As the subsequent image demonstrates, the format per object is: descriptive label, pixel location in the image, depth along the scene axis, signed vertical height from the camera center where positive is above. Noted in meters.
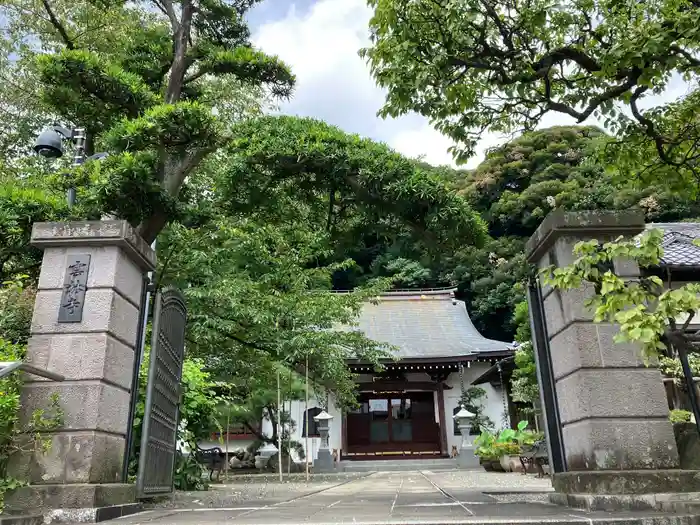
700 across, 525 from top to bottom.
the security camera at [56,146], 5.64 +3.21
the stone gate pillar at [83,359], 3.52 +0.60
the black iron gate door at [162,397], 4.11 +0.38
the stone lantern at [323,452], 14.55 -0.40
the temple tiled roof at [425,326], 17.33 +4.13
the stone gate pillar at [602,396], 3.53 +0.24
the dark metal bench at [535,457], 9.36 -0.44
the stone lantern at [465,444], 14.98 -0.27
